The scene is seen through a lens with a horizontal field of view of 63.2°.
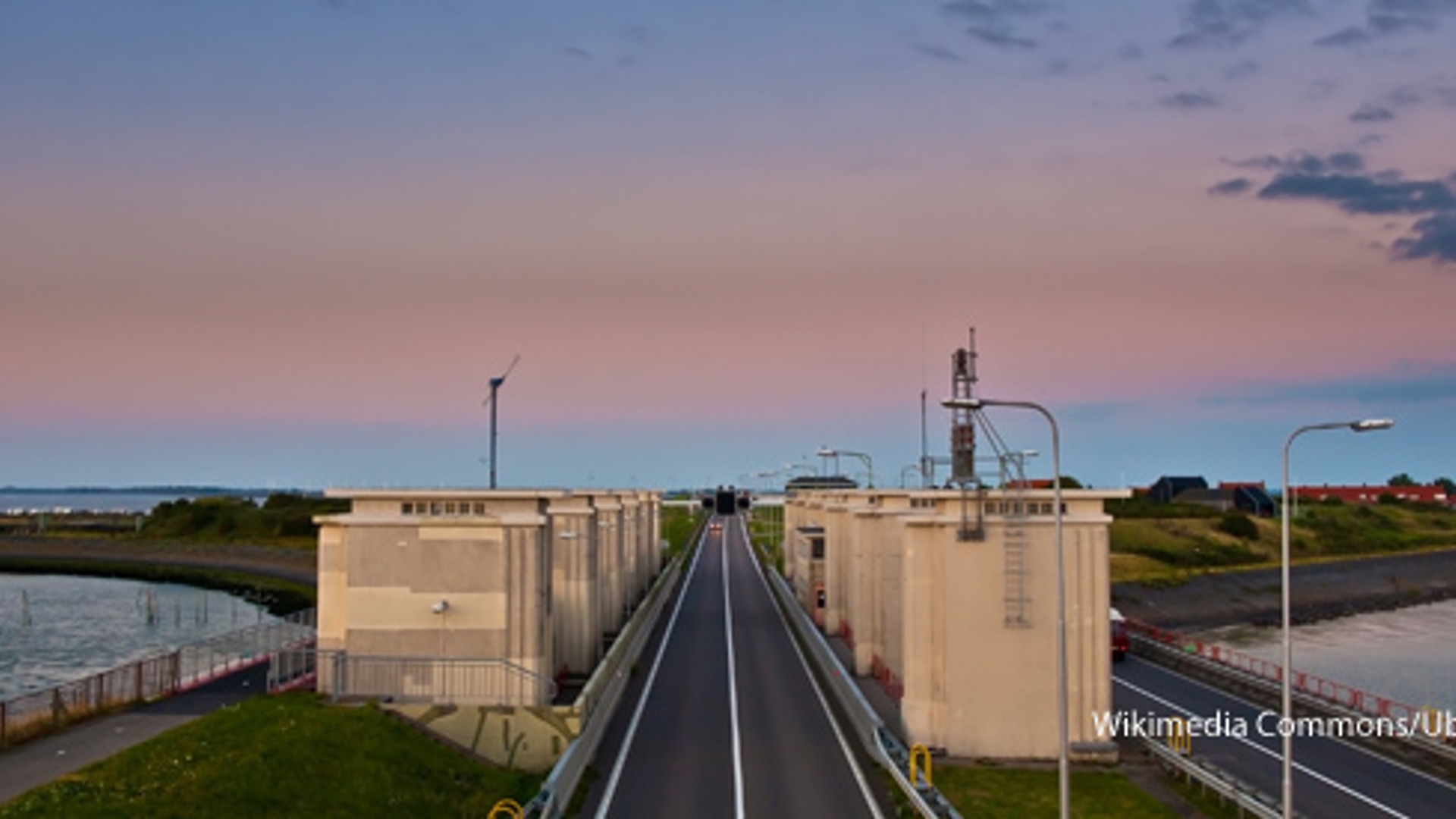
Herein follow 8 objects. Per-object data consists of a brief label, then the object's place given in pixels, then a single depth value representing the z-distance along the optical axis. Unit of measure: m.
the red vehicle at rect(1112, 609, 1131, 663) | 51.75
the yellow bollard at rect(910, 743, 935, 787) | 26.44
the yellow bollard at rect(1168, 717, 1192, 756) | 31.34
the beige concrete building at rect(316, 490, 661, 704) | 30.56
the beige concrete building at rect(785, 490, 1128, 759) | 31.47
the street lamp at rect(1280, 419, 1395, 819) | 20.45
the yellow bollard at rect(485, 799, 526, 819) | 22.98
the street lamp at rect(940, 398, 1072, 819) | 22.05
